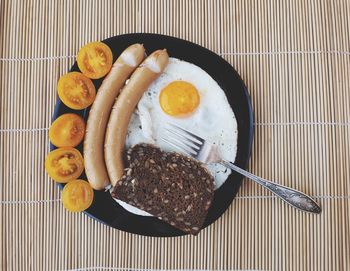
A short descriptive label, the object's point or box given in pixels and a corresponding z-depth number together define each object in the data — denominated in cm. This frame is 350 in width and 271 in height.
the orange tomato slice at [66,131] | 37
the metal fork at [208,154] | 38
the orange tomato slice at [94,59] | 38
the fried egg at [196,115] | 39
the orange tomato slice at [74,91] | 37
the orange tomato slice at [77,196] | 37
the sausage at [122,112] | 37
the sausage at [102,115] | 37
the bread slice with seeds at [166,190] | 36
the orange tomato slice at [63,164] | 37
